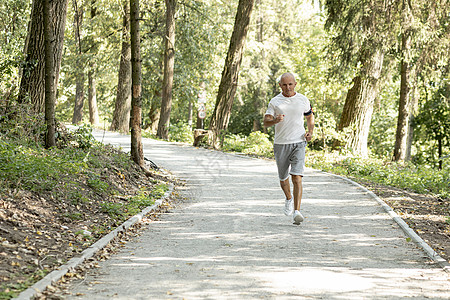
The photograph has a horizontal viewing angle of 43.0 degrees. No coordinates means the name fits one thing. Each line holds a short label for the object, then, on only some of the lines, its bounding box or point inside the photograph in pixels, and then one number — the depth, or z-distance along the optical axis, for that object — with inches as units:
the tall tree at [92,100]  1238.7
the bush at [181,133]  1130.9
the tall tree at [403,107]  901.8
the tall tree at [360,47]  696.4
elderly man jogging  323.9
